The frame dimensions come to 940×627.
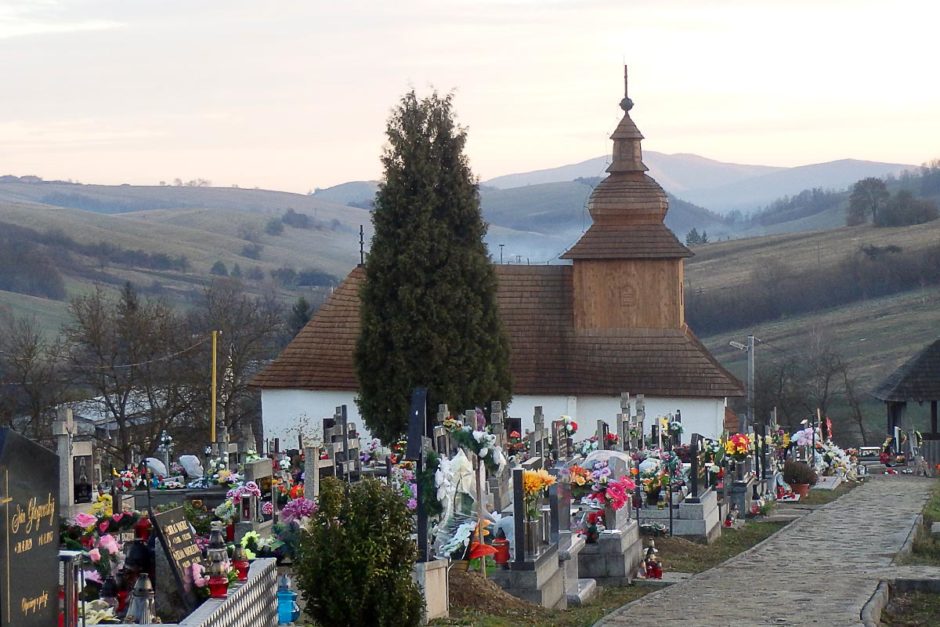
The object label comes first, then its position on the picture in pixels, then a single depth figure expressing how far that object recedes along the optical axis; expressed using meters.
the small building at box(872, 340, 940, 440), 46.91
